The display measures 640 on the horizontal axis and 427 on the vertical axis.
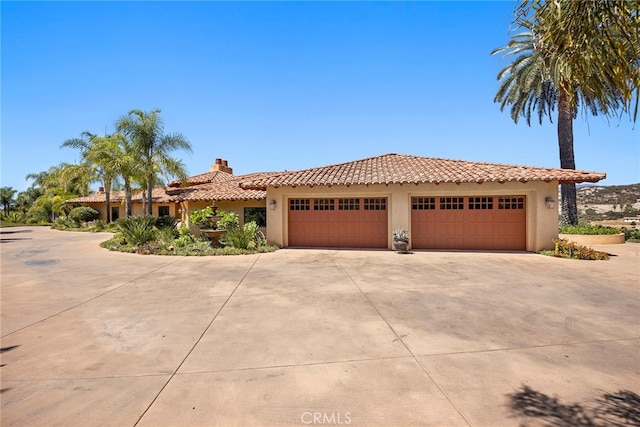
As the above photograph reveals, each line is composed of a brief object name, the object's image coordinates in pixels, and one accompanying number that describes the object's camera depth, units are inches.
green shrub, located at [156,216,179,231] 780.1
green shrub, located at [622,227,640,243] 716.0
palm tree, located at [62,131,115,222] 877.8
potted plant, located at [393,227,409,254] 547.5
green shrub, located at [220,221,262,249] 566.6
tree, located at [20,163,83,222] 1471.5
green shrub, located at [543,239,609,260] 468.4
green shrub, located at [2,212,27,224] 1651.1
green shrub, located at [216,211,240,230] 611.2
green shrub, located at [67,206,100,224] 1266.0
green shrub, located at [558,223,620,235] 680.4
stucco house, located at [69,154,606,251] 532.4
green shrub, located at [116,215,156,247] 622.5
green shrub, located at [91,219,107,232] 1131.3
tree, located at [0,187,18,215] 2053.4
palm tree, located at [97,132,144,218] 840.3
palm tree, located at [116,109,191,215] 808.9
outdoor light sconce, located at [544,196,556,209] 525.7
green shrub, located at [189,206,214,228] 624.7
